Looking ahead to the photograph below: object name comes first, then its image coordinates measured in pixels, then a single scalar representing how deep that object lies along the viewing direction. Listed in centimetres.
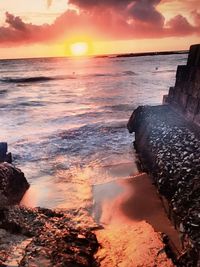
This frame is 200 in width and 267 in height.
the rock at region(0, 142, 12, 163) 573
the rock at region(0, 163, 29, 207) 450
